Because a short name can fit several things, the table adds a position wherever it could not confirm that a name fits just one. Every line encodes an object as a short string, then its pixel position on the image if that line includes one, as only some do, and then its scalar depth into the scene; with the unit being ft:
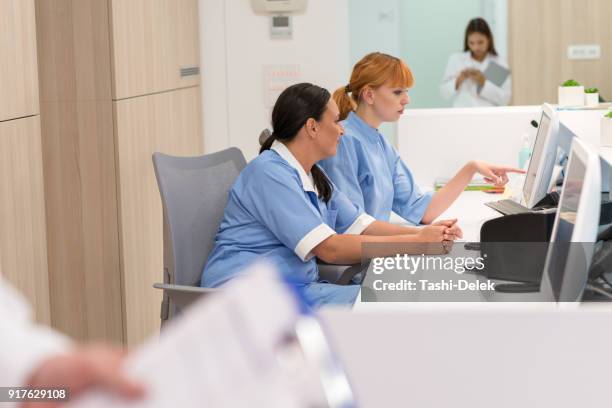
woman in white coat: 22.00
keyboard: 11.95
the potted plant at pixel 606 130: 10.53
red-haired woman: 12.25
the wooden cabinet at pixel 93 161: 11.74
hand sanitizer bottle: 14.40
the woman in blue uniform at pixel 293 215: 9.51
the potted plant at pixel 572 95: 14.58
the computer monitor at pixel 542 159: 10.93
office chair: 9.57
